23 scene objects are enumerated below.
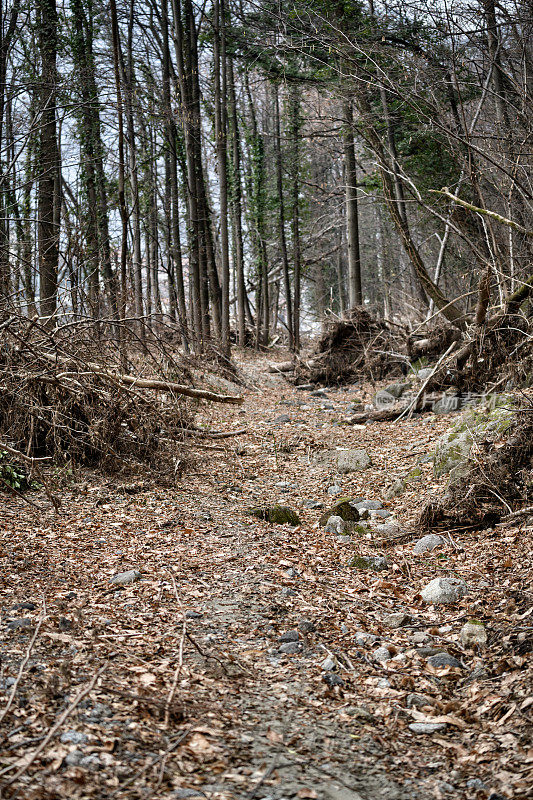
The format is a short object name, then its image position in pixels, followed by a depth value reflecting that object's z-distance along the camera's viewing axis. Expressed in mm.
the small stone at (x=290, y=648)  3303
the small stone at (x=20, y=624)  3146
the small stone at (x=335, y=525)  5470
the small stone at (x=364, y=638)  3452
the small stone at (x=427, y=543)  4816
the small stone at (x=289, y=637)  3441
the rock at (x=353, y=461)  7301
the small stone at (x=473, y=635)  3305
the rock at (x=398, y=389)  10102
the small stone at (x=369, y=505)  6000
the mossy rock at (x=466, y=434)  5383
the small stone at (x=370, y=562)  4582
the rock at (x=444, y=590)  3918
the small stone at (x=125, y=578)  4039
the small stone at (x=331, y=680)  2996
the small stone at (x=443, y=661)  3184
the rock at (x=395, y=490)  6254
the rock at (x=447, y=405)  8586
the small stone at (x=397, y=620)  3670
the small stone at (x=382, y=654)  3283
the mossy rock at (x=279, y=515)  5648
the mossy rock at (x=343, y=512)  5719
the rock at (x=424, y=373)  10125
